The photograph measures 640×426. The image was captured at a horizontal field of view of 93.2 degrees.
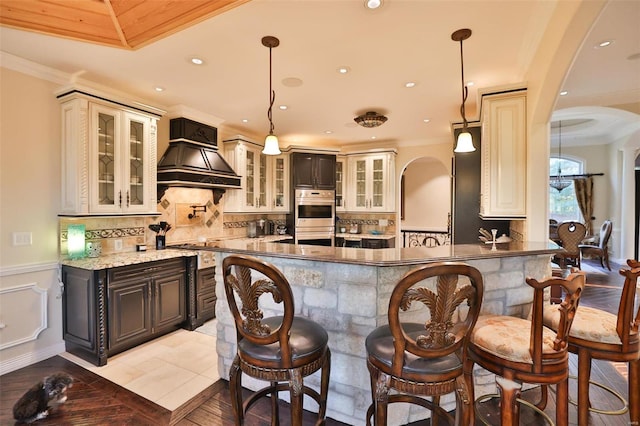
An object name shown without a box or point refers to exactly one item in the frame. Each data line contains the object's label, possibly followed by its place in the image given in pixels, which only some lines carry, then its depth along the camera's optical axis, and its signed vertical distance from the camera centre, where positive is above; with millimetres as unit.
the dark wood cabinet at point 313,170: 5758 +758
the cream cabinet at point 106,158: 3010 +557
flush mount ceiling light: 4141 +1251
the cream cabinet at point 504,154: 2883 +539
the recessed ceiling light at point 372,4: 1985 +1366
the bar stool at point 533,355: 1401 -713
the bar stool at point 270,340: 1411 -671
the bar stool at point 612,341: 1613 -722
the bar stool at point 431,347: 1252 -612
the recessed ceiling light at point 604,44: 2521 +1401
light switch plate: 2812 -269
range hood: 3801 +644
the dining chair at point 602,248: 6372 -854
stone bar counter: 1859 -519
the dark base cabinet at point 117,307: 2856 -987
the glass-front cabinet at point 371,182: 5930 +548
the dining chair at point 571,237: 5789 -535
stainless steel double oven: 5773 -127
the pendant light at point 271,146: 2848 +605
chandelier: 7875 +736
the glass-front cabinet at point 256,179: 4973 +567
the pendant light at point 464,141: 2650 +601
